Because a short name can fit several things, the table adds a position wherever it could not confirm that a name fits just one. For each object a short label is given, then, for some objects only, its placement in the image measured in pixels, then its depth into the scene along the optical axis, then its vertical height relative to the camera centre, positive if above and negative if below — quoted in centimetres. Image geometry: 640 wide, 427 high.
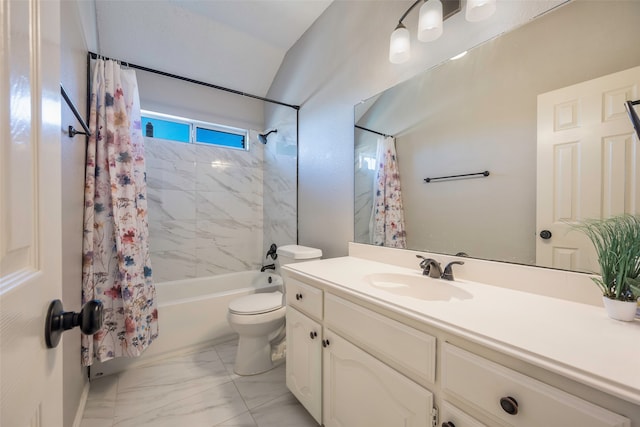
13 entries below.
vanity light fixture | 108 +88
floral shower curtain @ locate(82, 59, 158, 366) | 159 -7
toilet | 178 -80
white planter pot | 70 -27
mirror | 88 +42
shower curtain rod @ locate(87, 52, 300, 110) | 165 +100
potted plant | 71 -15
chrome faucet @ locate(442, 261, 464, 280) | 116 -27
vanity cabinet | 58 -50
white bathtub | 193 -89
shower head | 300 +87
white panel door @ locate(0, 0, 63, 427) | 33 +0
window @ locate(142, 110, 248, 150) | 250 +84
